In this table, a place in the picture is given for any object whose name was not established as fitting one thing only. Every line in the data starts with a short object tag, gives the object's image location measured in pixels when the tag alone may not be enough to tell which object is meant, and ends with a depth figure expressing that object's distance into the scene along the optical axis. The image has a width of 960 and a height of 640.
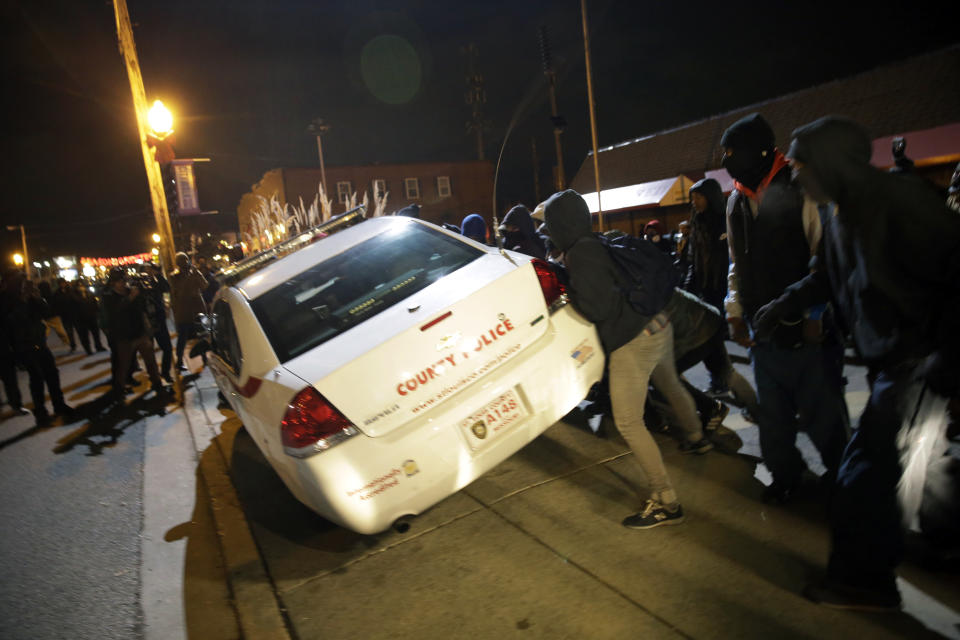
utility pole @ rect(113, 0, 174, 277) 9.94
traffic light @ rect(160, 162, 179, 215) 12.11
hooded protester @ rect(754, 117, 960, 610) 1.96
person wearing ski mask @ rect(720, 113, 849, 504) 2.89
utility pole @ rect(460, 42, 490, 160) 35.72
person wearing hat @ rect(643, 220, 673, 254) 8.73
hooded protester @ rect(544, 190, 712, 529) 2.97
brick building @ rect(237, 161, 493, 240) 42.16
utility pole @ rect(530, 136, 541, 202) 35.28
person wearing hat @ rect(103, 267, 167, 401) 7.93
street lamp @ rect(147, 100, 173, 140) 10.43
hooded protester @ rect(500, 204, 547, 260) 5.71
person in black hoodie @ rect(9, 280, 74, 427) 7.39
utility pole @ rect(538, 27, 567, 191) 17.69
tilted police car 2.83
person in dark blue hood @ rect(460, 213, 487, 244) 6.64
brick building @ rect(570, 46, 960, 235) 16.16
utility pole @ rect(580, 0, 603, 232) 13.14
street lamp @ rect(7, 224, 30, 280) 54.53
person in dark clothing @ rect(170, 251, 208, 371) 9.16
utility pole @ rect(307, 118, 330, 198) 33.22
